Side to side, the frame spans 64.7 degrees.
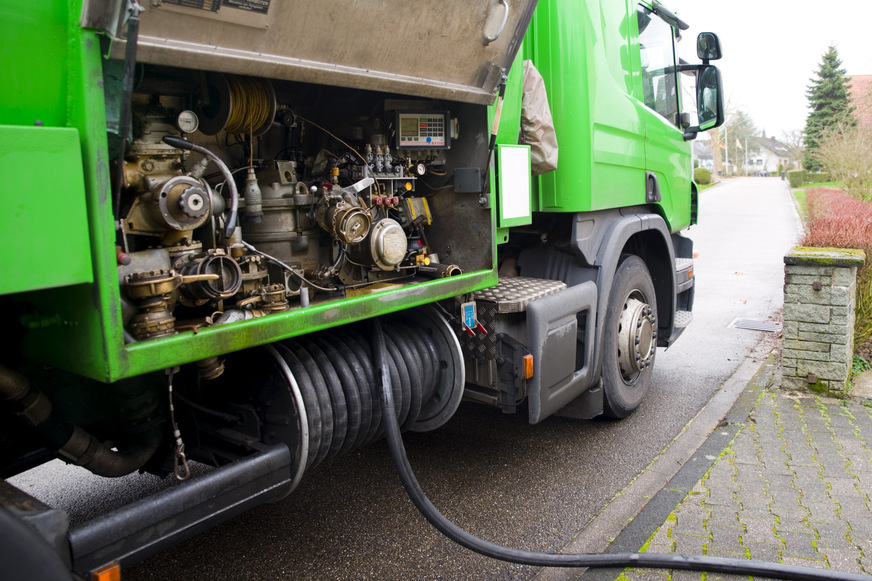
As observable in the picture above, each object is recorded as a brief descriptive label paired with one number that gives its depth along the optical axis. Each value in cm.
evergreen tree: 4400
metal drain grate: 758
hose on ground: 281
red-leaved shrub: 562
